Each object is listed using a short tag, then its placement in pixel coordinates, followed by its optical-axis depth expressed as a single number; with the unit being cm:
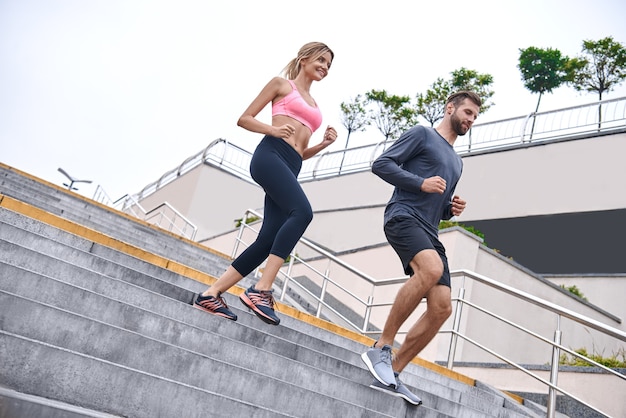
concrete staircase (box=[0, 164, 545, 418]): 223
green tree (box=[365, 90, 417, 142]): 2272
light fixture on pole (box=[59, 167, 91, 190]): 2659
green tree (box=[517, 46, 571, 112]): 2136
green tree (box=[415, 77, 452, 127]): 2117
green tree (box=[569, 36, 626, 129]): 1850
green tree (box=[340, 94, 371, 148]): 2435
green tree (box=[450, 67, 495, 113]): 2083
